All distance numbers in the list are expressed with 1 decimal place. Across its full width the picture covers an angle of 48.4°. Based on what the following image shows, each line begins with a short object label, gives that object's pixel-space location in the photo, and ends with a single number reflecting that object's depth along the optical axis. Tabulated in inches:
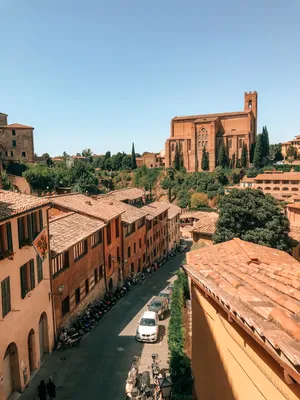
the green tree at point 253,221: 1075.3
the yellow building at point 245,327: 184.5
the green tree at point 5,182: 2679.4
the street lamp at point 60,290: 784.1
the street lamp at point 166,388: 567.7
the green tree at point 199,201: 3193.9
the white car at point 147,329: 834.8
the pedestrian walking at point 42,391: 592.8
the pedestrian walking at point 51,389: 600.1
